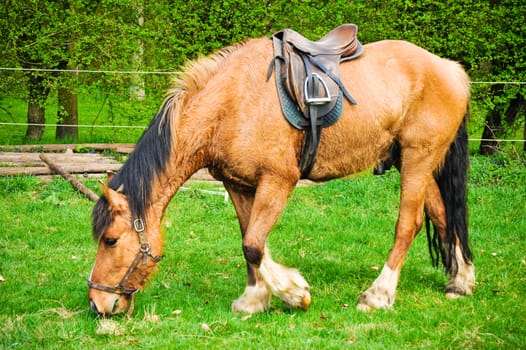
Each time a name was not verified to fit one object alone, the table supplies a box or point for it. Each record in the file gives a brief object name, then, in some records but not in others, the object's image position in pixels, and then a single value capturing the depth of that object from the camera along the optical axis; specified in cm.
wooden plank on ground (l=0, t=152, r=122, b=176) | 1034
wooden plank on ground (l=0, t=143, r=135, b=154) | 1218
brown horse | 483
